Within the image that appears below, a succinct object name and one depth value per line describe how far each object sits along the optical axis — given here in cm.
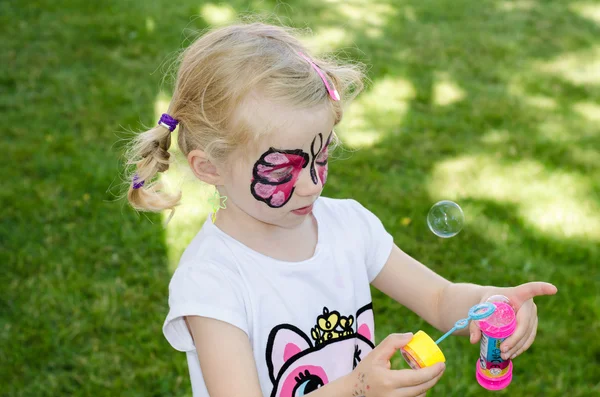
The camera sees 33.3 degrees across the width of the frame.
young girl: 87
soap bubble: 113
